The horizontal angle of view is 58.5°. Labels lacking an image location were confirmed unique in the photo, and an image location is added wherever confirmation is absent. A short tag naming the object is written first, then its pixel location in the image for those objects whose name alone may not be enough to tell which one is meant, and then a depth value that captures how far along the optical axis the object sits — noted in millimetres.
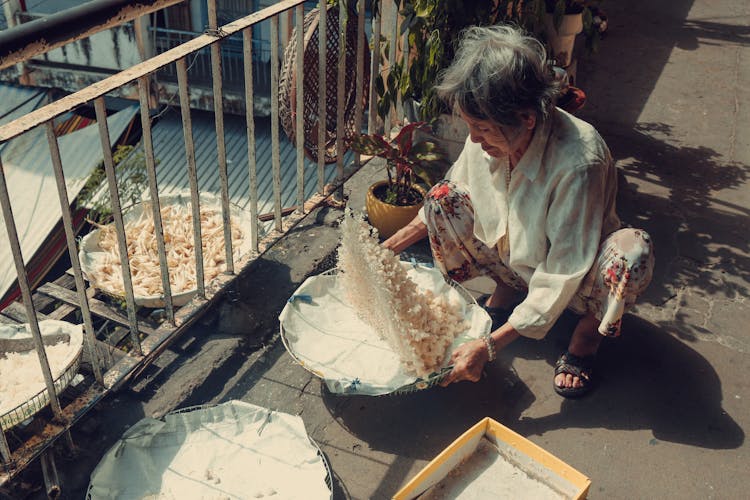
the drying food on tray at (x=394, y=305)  2080
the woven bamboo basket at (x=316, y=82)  2604
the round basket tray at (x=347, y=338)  2090
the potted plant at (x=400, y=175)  2855
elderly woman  1905
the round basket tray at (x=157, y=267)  2814
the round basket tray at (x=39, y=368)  1927
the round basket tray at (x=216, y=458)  1846
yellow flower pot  2926
